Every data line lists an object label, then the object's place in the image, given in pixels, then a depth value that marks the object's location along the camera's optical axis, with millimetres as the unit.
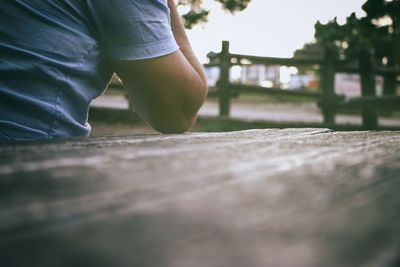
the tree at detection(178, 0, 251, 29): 11594
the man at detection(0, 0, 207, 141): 861
